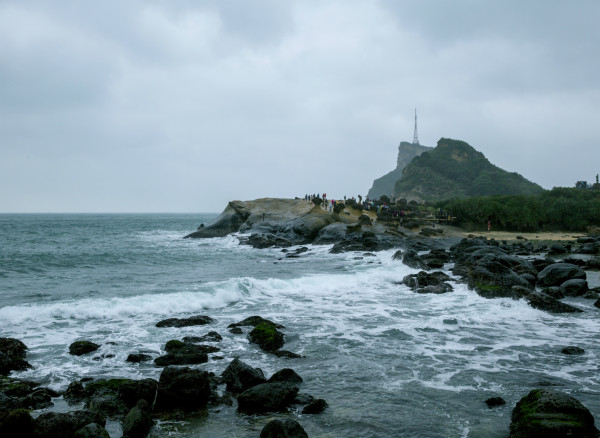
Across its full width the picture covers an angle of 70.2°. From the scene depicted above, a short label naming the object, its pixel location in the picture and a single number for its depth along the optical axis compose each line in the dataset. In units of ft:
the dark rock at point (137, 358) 33.42
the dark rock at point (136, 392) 25.59
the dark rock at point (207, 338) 38.50
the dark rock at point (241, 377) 27.63
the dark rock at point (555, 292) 55.77
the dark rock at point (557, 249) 100.83
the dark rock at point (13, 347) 33.88
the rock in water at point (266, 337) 36.76
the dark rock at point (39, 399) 25.03
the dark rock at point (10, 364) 30.63
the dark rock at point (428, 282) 62.13
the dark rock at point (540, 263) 76.73
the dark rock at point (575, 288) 57.11
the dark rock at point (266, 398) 24.62
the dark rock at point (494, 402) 25.00
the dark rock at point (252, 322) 43.80
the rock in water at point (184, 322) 44.45
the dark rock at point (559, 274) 63.16
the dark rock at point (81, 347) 35.09
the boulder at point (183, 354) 32.94
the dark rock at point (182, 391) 25.23
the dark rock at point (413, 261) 84.36
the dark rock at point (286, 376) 27.96
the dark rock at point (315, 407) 24.13
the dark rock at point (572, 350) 34.45
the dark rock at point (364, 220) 148.86
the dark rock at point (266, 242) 137.01
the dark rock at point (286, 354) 34.37
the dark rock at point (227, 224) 184.44
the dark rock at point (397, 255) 91.50
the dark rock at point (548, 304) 49.19
